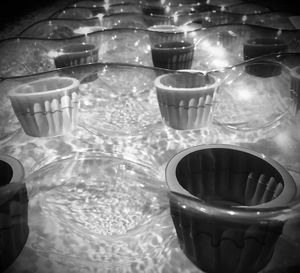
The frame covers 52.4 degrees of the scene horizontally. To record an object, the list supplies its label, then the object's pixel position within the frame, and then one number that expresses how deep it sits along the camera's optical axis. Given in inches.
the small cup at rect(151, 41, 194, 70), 23.4
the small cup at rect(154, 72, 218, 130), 17.2
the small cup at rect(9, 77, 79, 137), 16.6
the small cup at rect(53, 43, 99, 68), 23.4
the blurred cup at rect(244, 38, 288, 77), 20.7
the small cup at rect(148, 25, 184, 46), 26.5
